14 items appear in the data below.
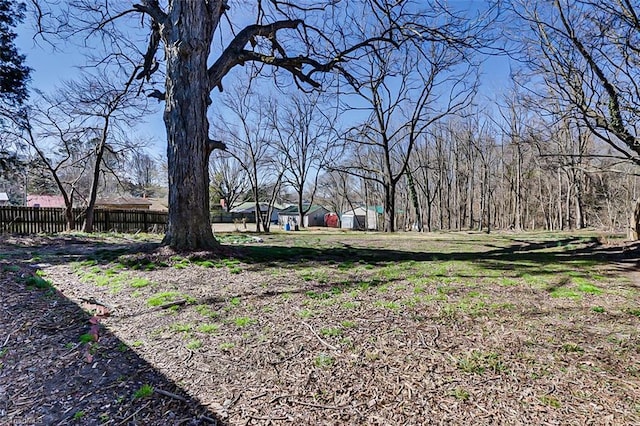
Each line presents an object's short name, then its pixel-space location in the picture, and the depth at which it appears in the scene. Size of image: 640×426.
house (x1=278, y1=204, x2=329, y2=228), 46.09
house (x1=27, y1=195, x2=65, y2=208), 31.28
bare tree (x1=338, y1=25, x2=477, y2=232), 15.53
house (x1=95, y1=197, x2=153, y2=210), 28.70
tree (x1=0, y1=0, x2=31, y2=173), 9.89
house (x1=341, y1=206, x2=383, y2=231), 36.53
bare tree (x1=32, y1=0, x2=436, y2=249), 5.41
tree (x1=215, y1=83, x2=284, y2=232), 21.19
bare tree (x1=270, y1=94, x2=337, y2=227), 24.14
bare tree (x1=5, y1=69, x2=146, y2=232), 11.70
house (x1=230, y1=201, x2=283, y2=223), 45.78
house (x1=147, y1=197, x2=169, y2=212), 35.78
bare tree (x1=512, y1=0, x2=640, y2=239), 6.14
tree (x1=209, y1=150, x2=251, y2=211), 35.00
